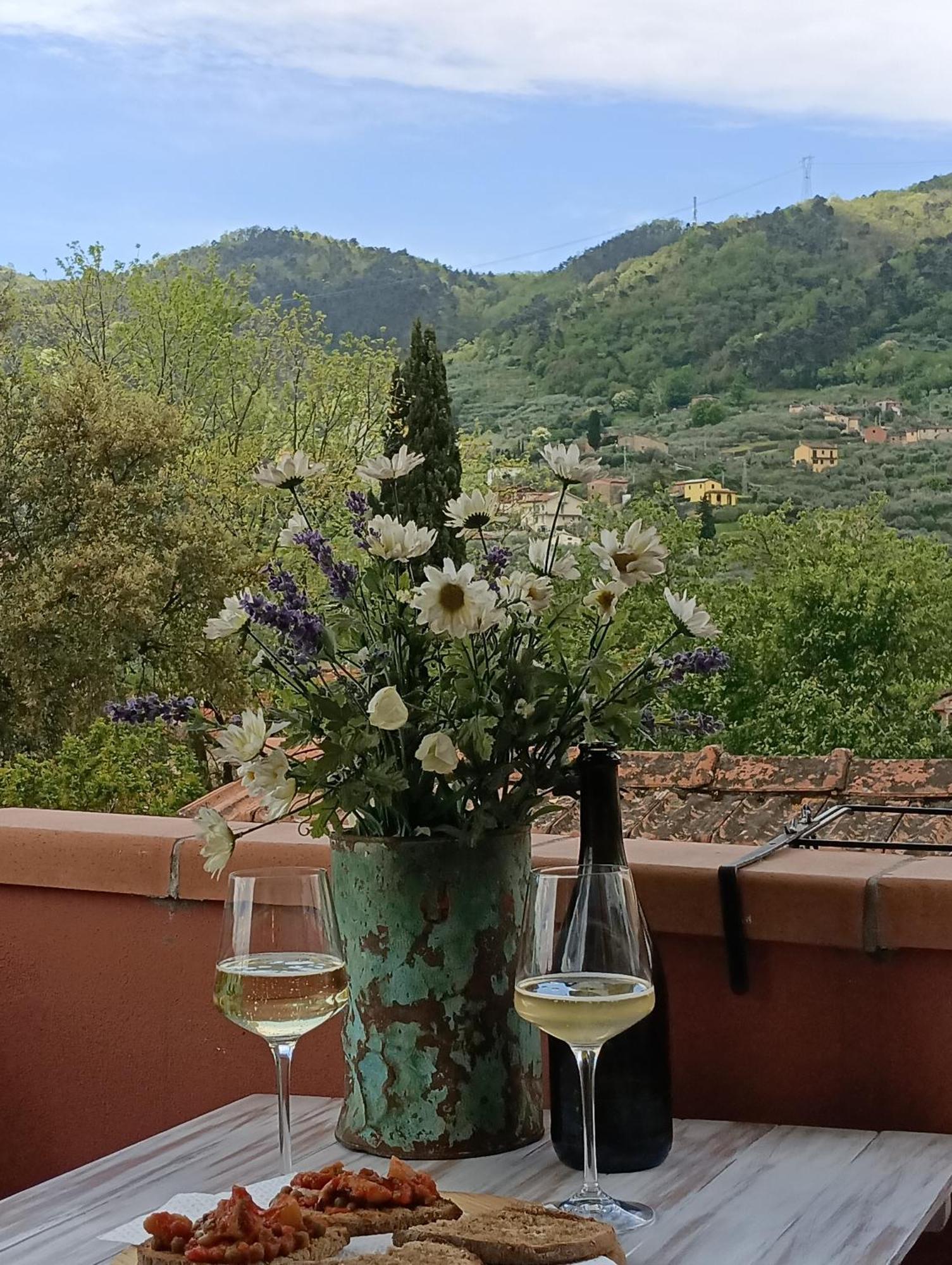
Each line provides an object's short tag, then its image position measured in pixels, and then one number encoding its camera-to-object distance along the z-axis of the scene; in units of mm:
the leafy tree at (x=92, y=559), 15266
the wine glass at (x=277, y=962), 946
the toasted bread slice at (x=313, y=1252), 752
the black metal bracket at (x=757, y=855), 1219
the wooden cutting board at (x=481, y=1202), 863
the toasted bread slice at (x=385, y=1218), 805
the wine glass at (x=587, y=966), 862
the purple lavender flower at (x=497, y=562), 1114
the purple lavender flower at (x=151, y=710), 1082
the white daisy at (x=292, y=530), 1086
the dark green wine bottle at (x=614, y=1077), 1006
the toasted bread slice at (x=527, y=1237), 775
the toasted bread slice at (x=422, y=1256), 754
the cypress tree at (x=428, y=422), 14062
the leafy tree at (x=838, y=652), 17688
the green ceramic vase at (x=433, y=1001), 1050
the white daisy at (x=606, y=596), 1034
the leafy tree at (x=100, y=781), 11242
